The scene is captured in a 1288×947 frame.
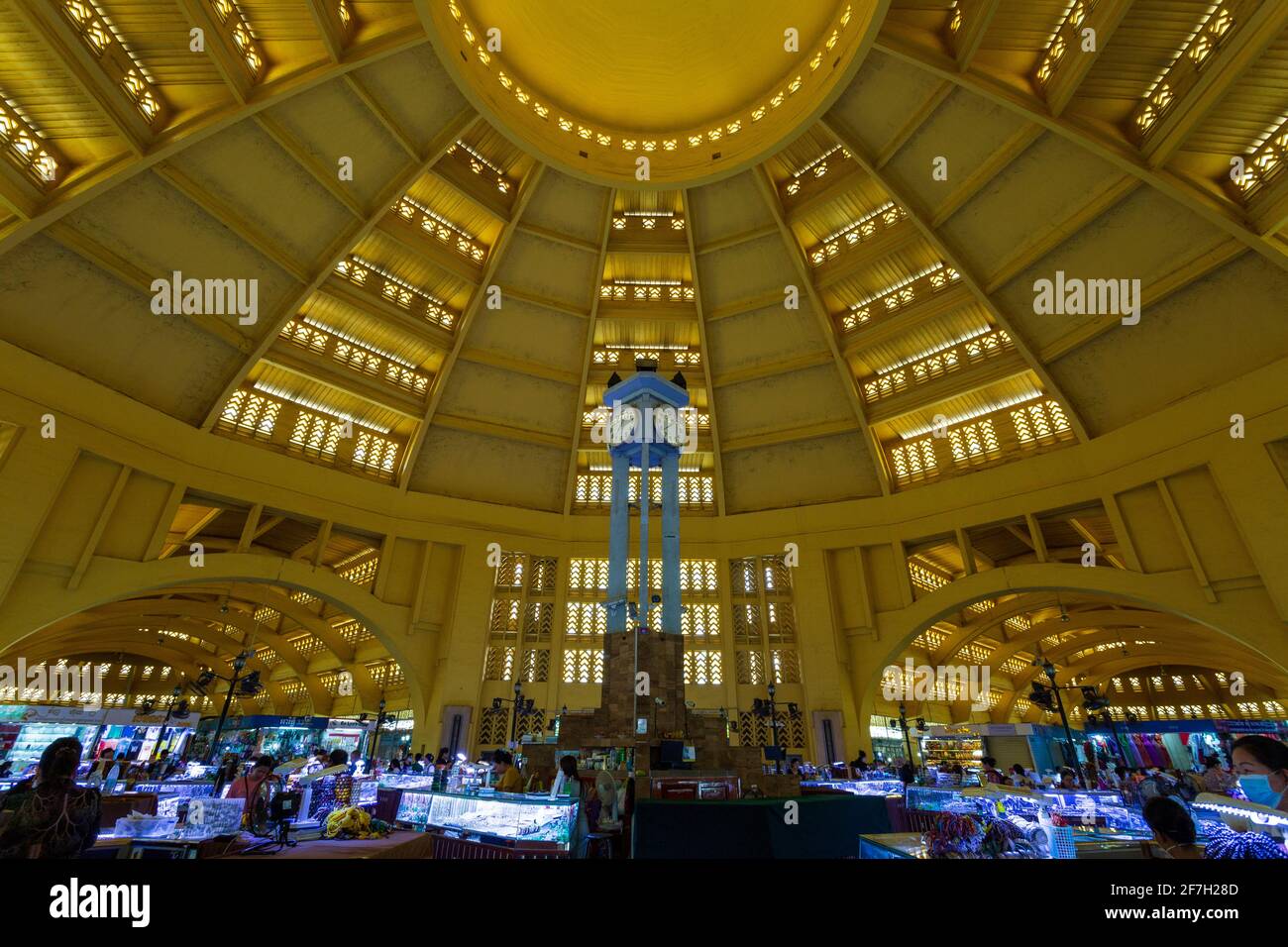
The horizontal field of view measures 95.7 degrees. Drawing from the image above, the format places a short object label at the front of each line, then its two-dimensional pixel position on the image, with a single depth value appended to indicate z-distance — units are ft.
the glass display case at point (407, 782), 37.09
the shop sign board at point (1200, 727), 79.39
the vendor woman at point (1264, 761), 13.87
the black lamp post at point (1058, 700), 50.37
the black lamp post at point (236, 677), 57.28
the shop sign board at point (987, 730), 87.71
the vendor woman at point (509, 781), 27.84
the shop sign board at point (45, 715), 61.62
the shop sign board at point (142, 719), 72.79
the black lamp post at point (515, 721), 65.77
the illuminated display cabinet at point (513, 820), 19.22
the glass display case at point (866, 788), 36.73
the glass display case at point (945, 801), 22.41
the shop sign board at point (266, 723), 97.50
